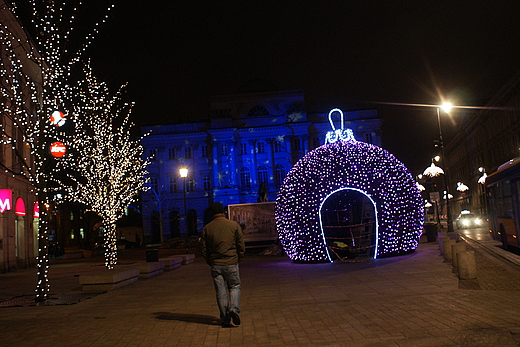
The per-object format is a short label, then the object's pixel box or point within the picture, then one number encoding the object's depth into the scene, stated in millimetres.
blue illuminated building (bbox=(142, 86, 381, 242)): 67688
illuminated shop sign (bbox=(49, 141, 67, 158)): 20094
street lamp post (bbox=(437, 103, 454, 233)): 27109
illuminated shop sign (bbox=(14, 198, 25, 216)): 23422
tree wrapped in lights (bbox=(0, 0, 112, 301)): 11672
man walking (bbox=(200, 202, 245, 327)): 7375
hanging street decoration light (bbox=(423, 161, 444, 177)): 31938
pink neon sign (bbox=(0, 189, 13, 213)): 20016
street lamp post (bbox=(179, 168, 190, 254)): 28328
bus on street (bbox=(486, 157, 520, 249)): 16166
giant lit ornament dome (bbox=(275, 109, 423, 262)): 16531
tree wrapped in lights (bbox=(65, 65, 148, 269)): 19000
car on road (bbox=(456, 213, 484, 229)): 47500
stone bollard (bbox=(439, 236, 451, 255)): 15853
